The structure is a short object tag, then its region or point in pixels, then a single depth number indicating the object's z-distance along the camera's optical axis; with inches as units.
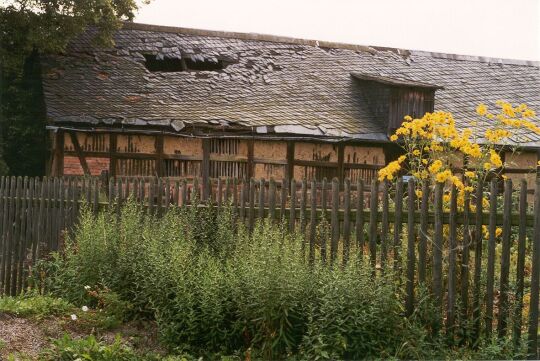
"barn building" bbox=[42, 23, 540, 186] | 724.0
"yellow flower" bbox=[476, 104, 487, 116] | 387.7
